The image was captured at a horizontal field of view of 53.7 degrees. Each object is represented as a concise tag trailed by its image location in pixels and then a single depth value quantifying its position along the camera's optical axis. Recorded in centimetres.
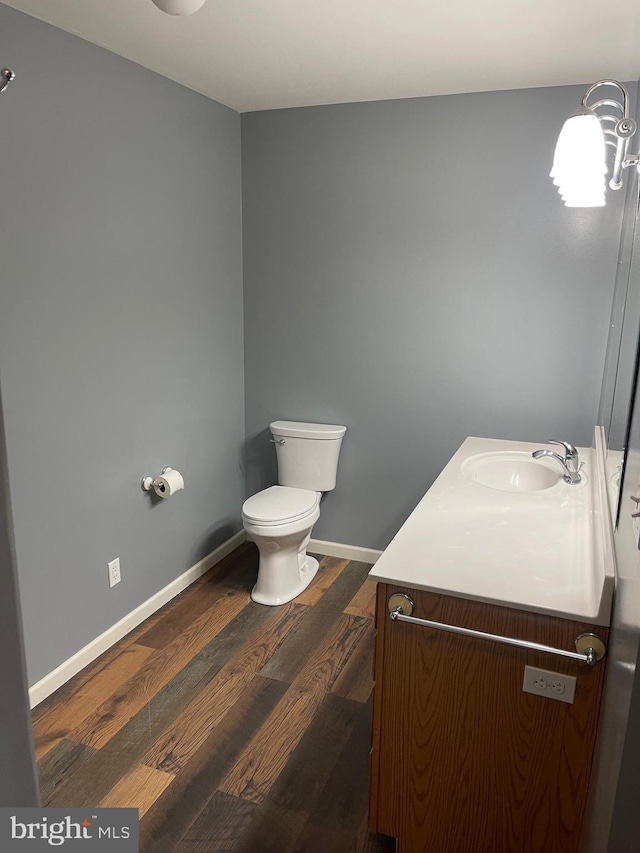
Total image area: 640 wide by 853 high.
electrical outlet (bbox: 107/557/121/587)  267
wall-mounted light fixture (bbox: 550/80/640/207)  181
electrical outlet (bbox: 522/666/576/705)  140
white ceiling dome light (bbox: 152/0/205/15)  150
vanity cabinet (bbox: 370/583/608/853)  143
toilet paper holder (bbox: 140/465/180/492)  283
